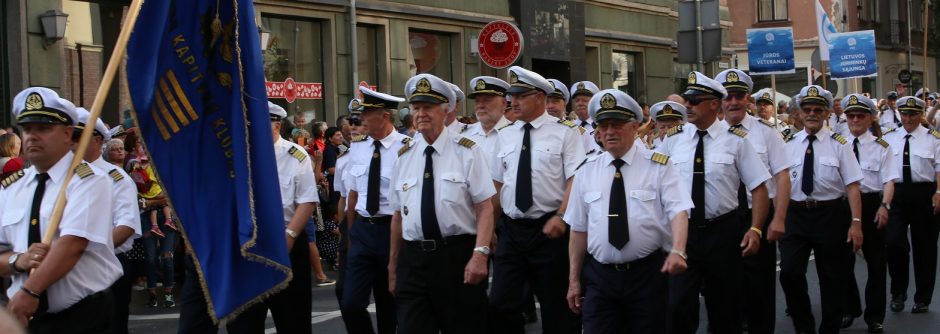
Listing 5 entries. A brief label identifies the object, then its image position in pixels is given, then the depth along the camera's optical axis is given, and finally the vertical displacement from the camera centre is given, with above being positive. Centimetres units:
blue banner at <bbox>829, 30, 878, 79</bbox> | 2547 +191
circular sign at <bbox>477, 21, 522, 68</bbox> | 1780 +161
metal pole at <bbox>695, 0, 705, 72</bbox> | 1989 +189
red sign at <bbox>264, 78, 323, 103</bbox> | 1908 +117
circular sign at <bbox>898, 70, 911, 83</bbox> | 3794 +217
